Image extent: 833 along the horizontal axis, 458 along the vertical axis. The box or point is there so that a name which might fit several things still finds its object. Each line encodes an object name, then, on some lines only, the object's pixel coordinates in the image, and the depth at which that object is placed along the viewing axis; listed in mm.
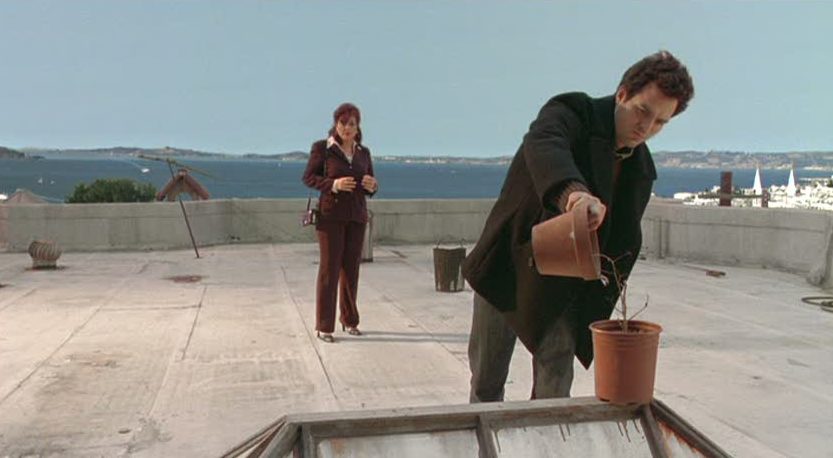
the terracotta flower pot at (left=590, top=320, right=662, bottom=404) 2932
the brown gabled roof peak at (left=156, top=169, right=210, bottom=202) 16141
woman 6629
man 2752
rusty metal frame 2719
